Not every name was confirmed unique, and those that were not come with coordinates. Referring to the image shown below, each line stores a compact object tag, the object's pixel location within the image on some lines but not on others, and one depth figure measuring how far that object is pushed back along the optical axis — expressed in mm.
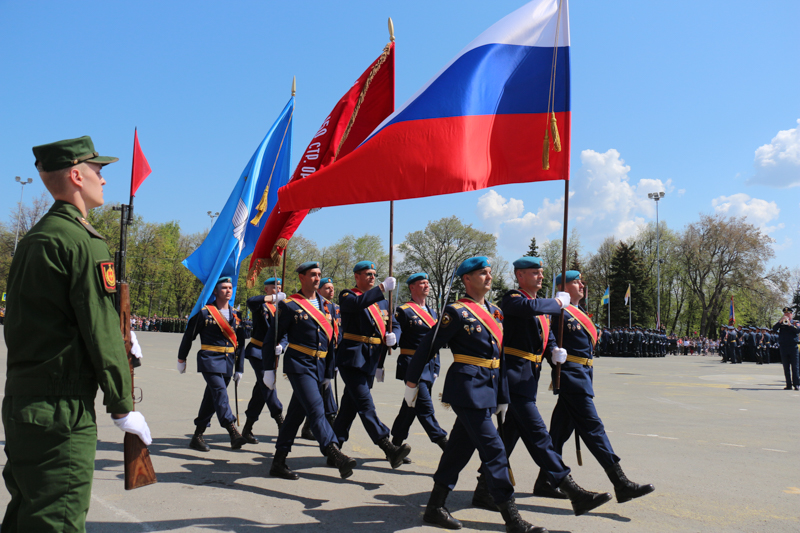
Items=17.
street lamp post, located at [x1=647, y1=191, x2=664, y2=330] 56031
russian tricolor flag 5336
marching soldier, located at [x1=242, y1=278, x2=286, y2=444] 7359
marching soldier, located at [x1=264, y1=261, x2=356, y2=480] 5422
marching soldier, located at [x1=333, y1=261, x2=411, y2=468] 5844
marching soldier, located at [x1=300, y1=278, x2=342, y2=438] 6613
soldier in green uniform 2461
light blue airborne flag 8445
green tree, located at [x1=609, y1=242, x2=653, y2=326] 57562
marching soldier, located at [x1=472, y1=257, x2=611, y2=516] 4590
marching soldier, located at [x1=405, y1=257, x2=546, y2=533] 4277
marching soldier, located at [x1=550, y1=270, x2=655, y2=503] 4691
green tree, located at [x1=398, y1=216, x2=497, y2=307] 61188
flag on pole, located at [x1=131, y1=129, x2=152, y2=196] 7488
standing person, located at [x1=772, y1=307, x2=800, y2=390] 14828
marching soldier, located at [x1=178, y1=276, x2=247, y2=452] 6980
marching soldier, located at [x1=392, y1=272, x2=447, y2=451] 6141
